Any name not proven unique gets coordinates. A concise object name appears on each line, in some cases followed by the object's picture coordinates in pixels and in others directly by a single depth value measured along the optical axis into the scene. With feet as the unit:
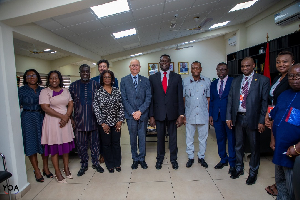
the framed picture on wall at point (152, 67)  36.24
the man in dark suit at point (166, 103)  9.73
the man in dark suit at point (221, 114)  9.45
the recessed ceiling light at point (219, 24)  25.78
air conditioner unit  16.91
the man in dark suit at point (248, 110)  7.86
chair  6.43
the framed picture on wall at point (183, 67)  35.22
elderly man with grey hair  9.79
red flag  18.48
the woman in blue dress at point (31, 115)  8.50
